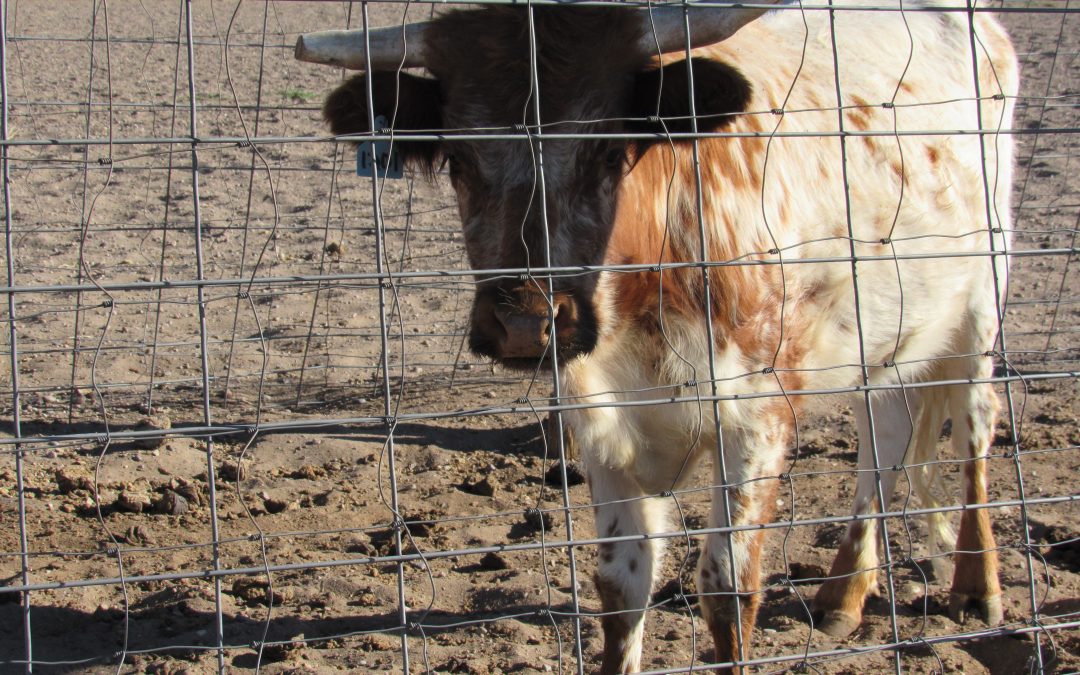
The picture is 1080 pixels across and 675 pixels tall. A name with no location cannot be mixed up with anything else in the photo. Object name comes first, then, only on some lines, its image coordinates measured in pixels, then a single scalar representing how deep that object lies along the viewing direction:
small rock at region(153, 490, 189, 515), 4.74
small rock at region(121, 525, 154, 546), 4.49
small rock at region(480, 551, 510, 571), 4.51
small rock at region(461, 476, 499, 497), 5.23
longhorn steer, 3.22
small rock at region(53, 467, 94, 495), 4.85
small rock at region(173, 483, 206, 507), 4.89
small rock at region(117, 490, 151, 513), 4.70
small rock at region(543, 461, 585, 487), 5.50
